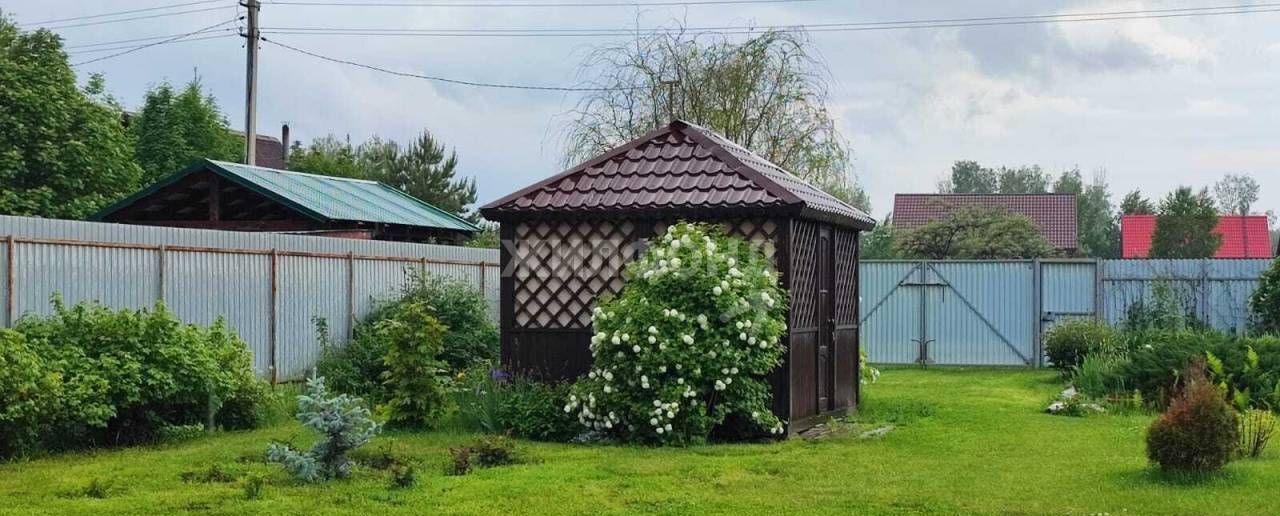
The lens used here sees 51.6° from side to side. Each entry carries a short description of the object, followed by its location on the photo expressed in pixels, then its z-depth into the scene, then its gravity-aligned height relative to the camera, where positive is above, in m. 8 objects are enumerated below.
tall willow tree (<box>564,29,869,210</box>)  25.39 +3.53
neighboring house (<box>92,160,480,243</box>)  19.84 +1.24
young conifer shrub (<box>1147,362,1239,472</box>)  8.54 -0.96
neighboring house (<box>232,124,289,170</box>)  51.06 +5.22
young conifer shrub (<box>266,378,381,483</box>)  8.58 -1.02
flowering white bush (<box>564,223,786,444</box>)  10.45 -0.49
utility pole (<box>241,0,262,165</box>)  24.23 +3.58
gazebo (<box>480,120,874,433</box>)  11.49 +0.46
